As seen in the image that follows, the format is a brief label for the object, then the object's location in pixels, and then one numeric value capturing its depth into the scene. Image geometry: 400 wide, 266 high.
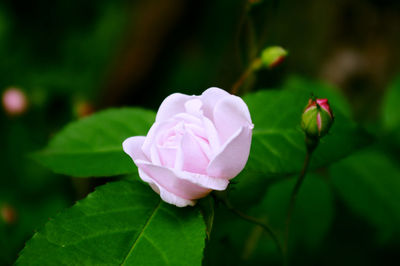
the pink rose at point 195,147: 0.54
